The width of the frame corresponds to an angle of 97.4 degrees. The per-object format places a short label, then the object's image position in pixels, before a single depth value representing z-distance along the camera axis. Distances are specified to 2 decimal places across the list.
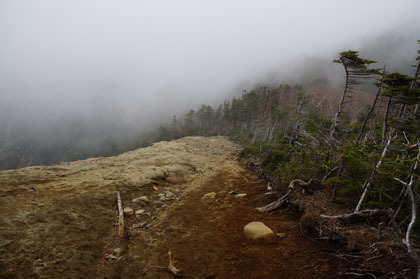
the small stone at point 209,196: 10.21
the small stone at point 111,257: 5.63
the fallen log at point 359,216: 4.22
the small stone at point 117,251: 5.82
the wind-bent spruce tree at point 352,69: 7.76
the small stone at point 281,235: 6.02
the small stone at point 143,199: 9.59
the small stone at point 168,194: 10.54
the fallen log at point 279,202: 7.82
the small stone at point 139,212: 8.50
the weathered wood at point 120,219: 6.84
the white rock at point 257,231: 6.16
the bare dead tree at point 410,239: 2.93
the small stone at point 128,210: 8.42
